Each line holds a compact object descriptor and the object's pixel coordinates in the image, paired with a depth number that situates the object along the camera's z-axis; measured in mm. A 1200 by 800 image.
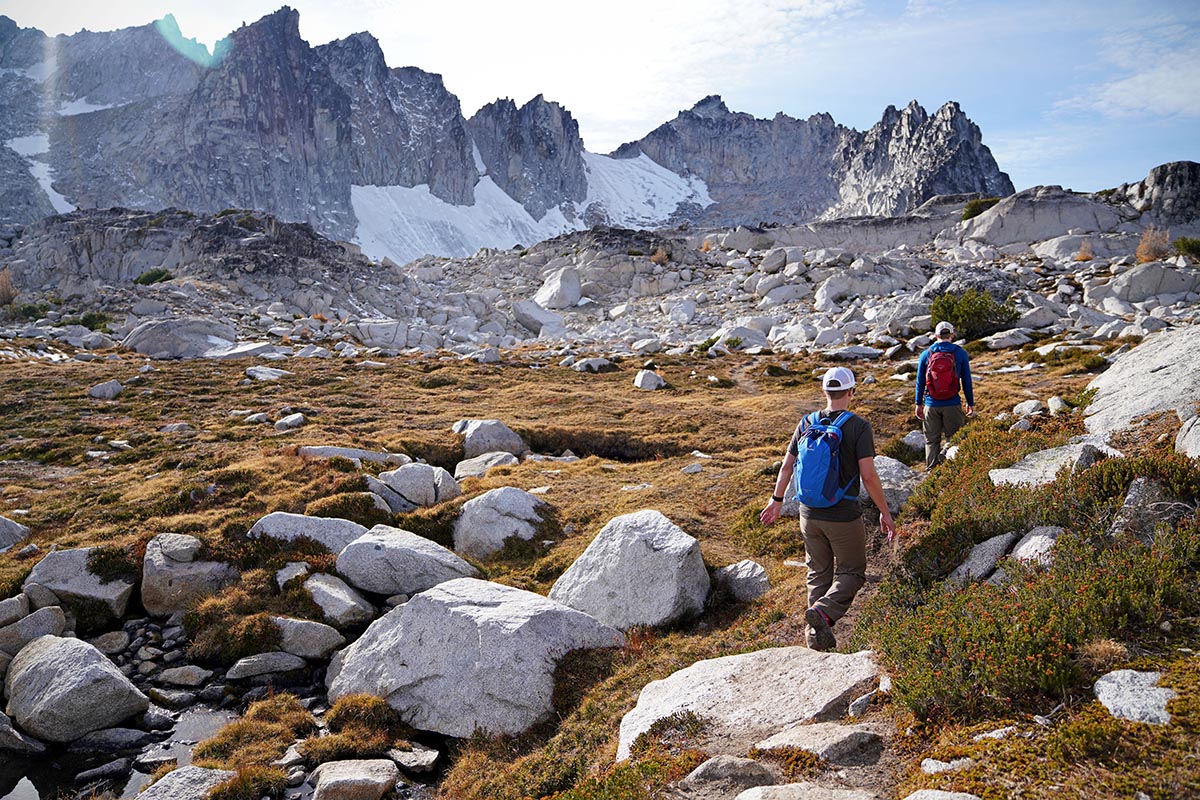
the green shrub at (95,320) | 41500
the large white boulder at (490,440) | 19672
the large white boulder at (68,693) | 8516
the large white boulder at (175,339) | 35844
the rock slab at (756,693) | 6027
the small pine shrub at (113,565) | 11703
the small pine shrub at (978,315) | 32000
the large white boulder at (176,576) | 11492
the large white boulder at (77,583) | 11203
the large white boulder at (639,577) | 9641
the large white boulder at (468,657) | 8281
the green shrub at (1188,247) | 40062
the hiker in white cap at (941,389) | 12781
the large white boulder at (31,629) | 10000
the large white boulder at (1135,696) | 4422
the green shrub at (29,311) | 42250
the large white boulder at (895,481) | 11141
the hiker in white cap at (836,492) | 7449
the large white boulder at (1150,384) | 9719
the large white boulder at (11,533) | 12930
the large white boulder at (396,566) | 11562
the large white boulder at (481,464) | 17766
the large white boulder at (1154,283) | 35594
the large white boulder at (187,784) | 7188
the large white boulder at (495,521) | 13125
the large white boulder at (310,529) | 12672
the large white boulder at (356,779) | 7191
